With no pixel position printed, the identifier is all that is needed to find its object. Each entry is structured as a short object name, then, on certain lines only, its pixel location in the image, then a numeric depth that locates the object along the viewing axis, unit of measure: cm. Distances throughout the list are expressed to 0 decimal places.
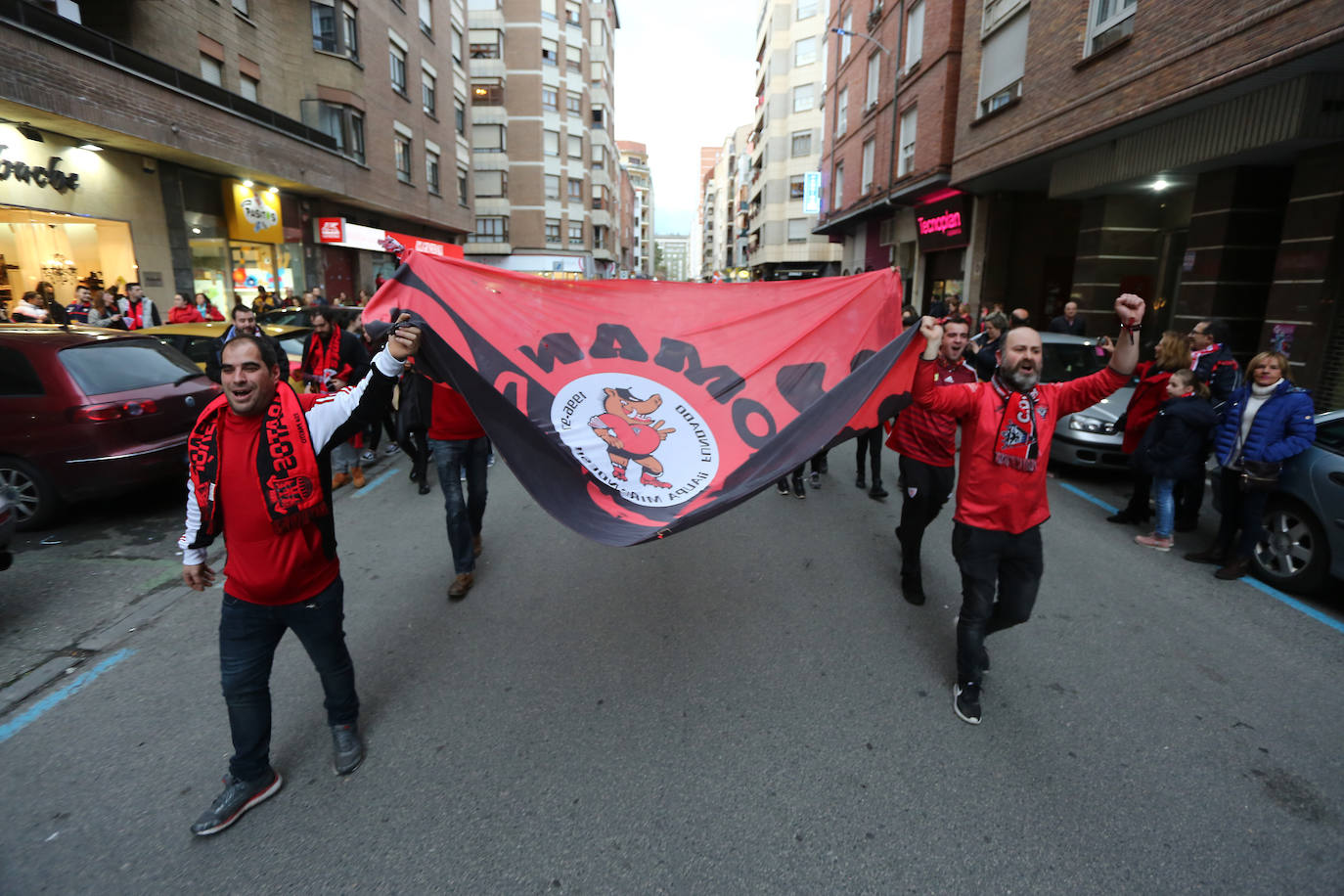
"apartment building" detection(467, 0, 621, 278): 4447
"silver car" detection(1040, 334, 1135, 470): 765
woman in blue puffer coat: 489
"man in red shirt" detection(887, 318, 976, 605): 468
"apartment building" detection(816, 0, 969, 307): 1847
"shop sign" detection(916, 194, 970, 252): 1888
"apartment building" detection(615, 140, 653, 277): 12376
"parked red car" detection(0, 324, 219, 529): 576
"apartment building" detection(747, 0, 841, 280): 4409
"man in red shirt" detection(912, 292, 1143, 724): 326
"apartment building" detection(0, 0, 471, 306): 1207
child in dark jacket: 561
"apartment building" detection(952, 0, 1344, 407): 852
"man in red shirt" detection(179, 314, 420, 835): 266
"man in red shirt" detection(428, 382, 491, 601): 470
